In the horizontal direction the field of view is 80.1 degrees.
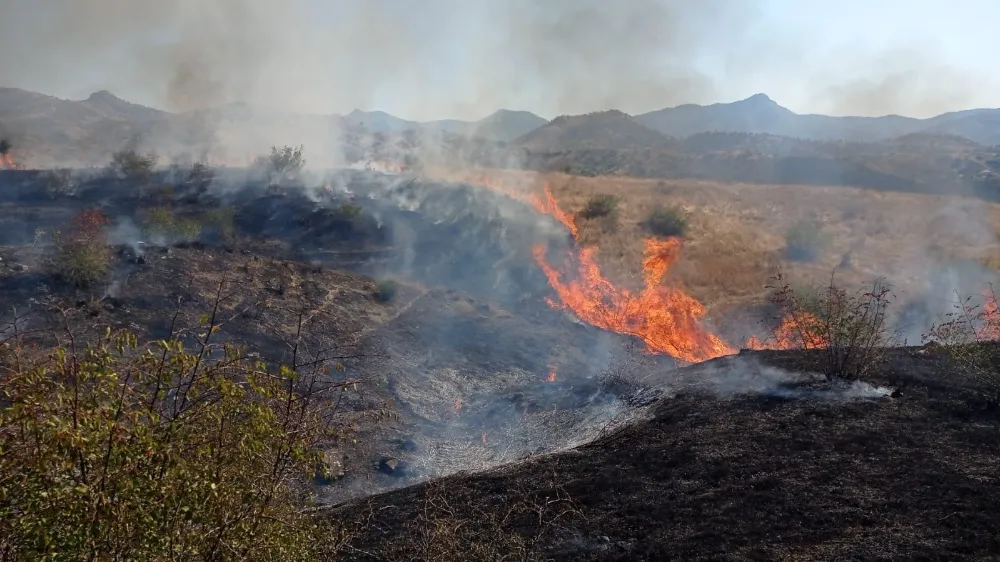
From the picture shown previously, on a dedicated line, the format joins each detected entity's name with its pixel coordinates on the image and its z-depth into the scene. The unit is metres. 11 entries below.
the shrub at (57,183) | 38.38
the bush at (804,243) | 36.78
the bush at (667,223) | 38.75
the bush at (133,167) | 40.59
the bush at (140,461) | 3.26
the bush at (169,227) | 28.50
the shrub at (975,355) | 11.43
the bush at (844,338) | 13.09
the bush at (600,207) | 39.06
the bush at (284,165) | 41.91
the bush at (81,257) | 20.95
